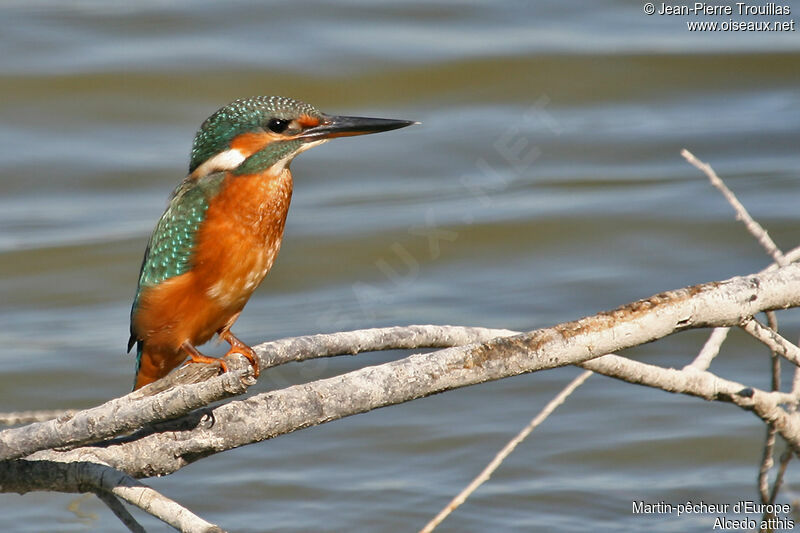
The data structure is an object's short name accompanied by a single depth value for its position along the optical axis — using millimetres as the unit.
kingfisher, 5828
